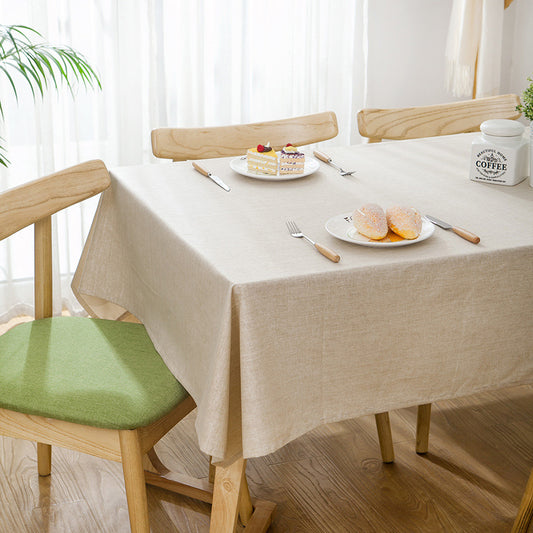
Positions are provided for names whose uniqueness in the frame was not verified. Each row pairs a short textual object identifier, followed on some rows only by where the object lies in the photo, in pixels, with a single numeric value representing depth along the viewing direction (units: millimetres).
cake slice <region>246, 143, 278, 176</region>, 1701
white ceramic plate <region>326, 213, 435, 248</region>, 1253
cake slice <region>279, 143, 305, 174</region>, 1698
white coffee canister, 1621
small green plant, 1524
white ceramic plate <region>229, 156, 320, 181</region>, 1672
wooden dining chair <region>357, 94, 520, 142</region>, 2281
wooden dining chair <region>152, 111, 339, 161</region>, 2053
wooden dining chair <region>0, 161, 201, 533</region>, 1344
